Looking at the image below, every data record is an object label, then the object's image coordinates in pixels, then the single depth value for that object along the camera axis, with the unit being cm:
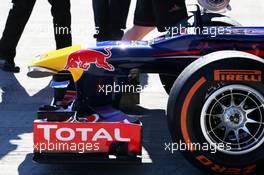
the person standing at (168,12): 995
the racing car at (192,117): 712
